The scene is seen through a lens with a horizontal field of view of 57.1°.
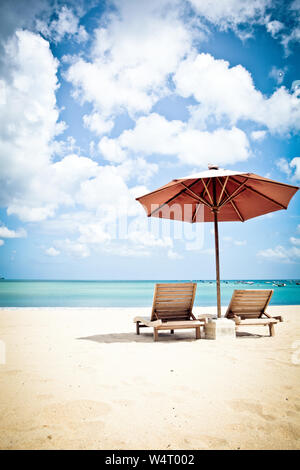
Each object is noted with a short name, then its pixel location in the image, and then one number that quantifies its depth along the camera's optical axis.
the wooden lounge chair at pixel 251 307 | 5.16
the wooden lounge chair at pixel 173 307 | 4.75
